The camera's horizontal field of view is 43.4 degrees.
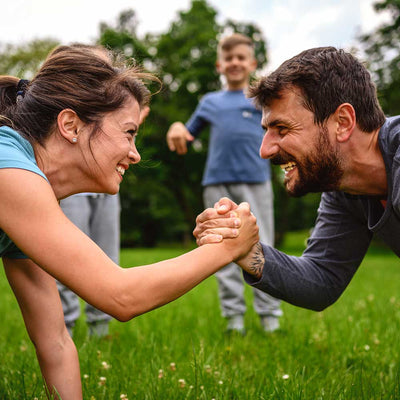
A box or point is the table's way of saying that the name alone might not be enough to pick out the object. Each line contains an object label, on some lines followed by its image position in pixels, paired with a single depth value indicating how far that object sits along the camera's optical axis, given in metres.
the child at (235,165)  4.49
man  2.44
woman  1.77
